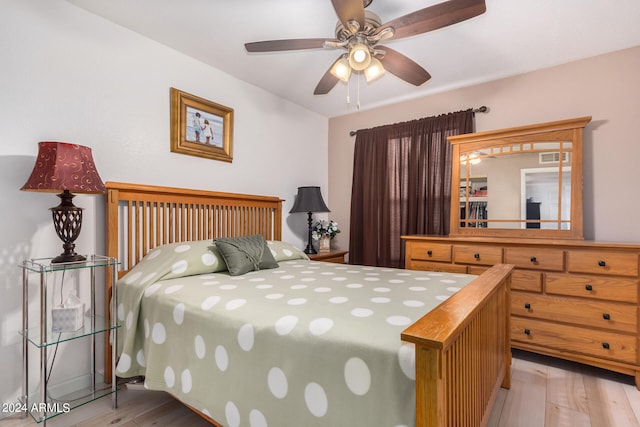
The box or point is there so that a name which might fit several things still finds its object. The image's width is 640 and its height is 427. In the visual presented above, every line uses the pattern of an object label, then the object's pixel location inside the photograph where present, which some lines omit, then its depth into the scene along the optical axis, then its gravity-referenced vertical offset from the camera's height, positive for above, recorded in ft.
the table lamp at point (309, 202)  11.03 +0.41
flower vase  11.58 -1.10
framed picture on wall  8.09 +2.36
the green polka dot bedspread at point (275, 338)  3.07 -1.49
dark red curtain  10.35 +1.02
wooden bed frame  2.62 -1.01
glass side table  5.02 -2.03
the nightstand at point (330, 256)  10.57 -1.46
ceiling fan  4.94 +3.18
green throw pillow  6.80 -0.91
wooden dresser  6.56 -1.83
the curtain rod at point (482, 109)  9.74 +3.22
